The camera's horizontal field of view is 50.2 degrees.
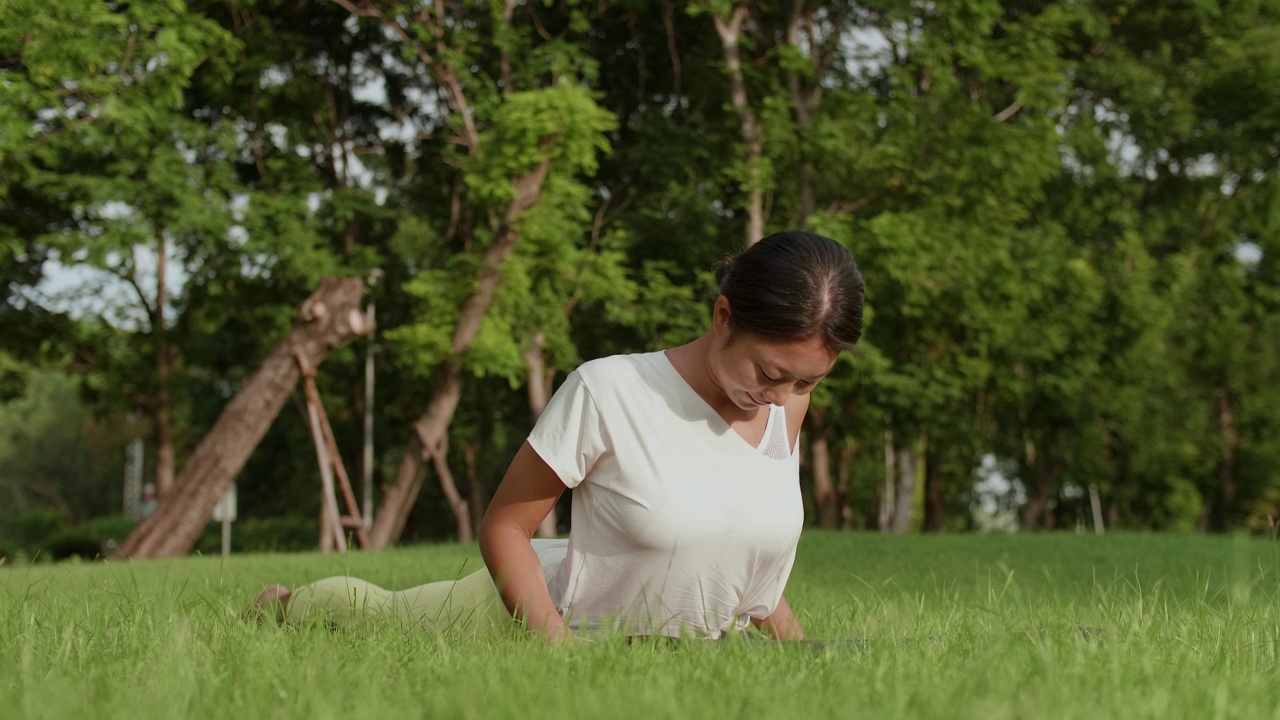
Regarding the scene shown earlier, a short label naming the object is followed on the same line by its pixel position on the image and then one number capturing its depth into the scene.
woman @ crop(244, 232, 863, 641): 3.93
